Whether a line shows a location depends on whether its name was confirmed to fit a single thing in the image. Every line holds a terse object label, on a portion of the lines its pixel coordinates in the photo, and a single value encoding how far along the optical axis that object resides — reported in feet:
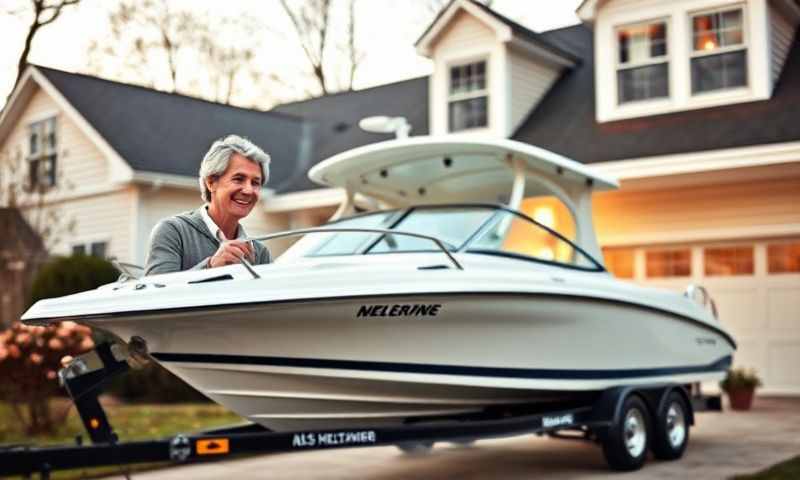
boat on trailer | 16.93
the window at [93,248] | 55.83
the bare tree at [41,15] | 78.38
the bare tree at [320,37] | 103.09
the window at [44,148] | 59.52
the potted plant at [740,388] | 37.19
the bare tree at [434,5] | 95.40
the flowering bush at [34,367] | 30.76
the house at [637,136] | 41.11
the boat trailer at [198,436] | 14.48
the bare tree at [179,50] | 95.61
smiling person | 14.58
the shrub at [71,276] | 46.14
